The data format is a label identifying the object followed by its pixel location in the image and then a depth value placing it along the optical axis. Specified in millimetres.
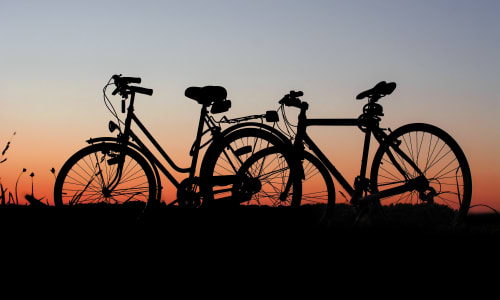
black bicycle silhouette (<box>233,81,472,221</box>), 5480
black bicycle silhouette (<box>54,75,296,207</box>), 5516
